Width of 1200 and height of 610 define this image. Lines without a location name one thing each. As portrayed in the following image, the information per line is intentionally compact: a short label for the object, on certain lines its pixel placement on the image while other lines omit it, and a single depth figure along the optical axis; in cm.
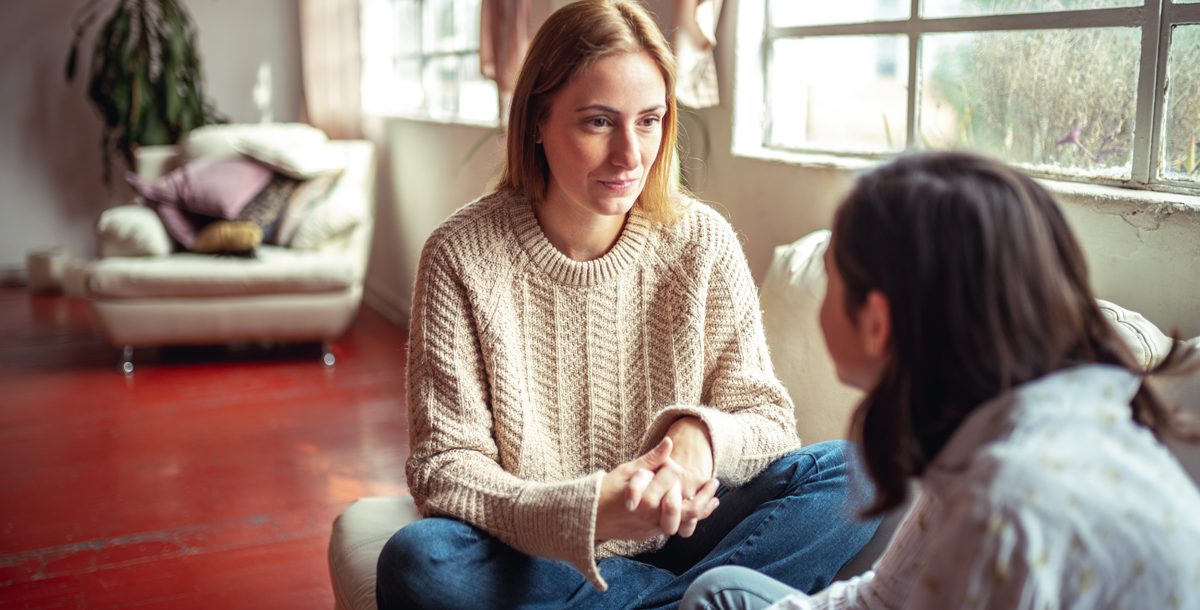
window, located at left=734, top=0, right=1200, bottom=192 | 175
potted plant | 546
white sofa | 174
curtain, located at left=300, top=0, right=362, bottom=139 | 575
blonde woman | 148
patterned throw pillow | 459
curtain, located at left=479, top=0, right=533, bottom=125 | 351
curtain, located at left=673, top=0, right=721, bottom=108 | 252
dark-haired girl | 83
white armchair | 422
